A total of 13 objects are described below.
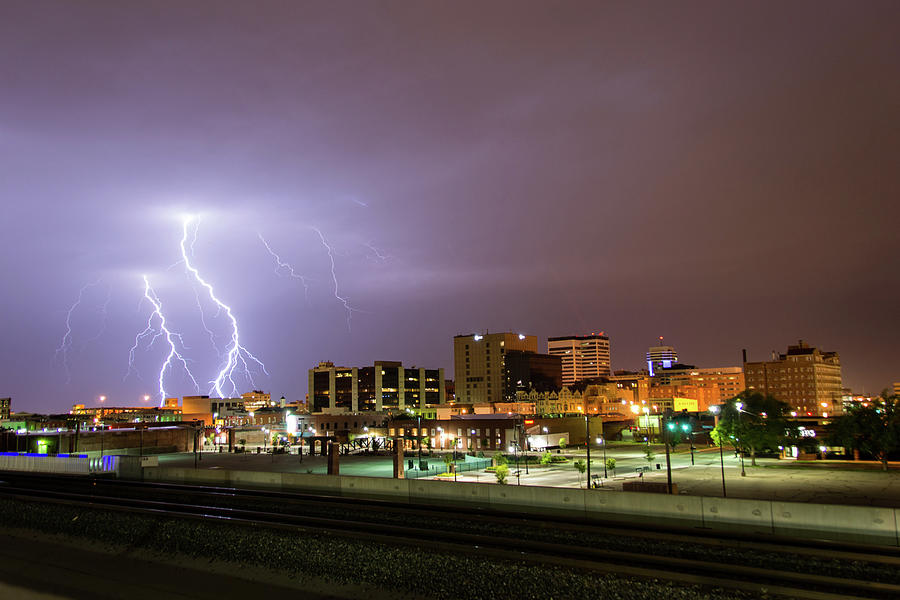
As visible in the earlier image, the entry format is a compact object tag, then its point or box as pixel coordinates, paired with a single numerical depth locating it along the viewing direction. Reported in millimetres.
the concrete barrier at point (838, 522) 21266
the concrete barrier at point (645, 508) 24531
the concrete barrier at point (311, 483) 35500
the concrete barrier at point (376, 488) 32469
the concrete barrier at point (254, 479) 39375
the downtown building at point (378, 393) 197000
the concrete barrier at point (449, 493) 29578
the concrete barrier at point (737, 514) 23297
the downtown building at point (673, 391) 193750
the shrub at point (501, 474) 42500
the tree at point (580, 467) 50519
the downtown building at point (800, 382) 192375
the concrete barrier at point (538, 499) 27141
